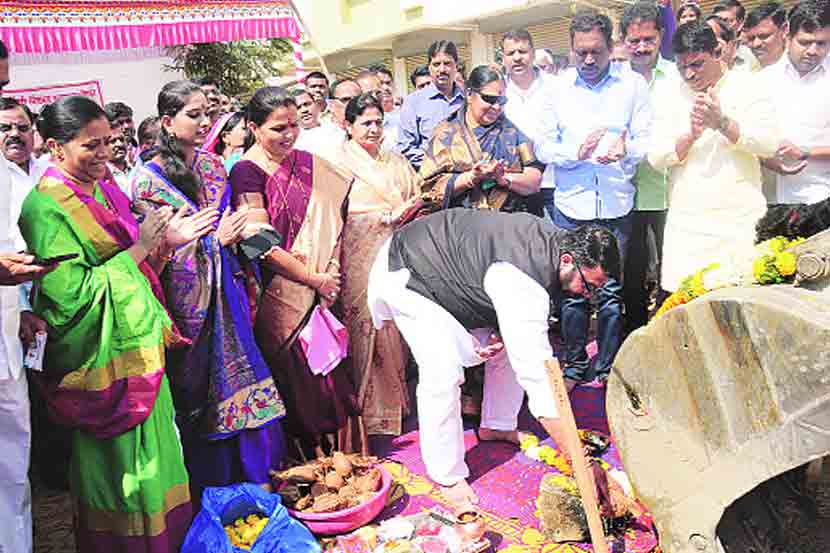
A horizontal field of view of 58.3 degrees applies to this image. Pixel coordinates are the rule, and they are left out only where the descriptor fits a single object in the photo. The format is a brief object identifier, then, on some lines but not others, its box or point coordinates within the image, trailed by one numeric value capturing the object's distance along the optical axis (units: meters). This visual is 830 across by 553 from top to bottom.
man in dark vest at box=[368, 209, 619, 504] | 2.84
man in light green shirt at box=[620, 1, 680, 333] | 4.15
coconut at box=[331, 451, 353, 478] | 3.26
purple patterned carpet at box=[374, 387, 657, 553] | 2.84
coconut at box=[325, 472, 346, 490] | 3.17
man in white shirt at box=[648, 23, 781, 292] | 3.41
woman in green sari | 2.43
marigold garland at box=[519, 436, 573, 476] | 3.36
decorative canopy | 6.18
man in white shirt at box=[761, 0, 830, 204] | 3.51
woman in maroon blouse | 3.30
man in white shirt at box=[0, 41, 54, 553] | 2.32
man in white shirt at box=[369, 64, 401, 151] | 5.36
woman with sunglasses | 4.03
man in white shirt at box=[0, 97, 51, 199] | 3.51
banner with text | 8.46
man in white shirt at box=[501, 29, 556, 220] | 4.73
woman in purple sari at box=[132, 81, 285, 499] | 2.96
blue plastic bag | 2.61
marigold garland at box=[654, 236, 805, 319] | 2.07
